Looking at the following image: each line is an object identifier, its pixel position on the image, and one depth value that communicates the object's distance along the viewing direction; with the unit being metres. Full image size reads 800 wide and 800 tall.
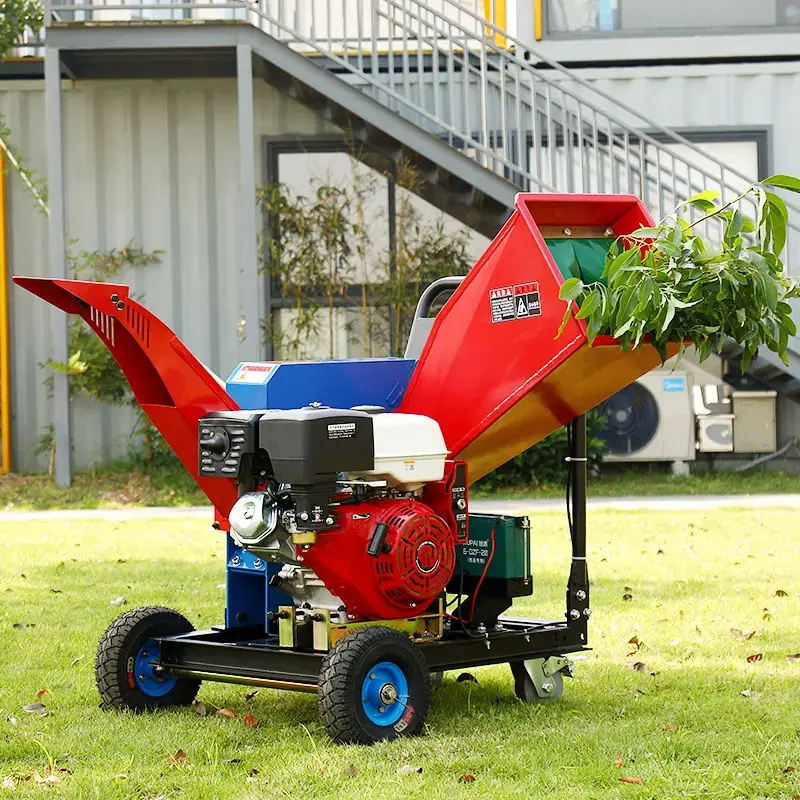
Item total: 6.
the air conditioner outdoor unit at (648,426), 15.95
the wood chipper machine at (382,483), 5.15
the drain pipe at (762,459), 16.25
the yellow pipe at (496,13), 16.48
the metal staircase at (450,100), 13.88
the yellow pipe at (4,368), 16.17
